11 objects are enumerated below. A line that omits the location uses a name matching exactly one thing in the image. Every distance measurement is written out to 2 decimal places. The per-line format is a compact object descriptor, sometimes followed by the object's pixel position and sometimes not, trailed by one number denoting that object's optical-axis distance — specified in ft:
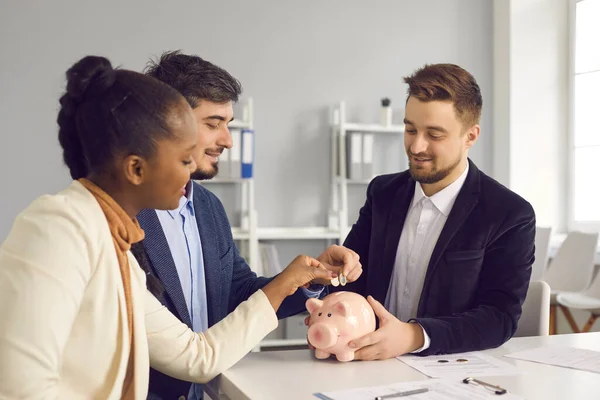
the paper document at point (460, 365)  4.78
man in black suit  5.48
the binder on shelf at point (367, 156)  15.08
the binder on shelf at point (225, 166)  14.21
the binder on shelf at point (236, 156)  14.28
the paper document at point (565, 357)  5.08
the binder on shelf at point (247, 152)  14.35
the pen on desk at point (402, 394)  4.10
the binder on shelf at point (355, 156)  14.96
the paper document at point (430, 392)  4.15
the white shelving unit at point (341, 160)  15.16
